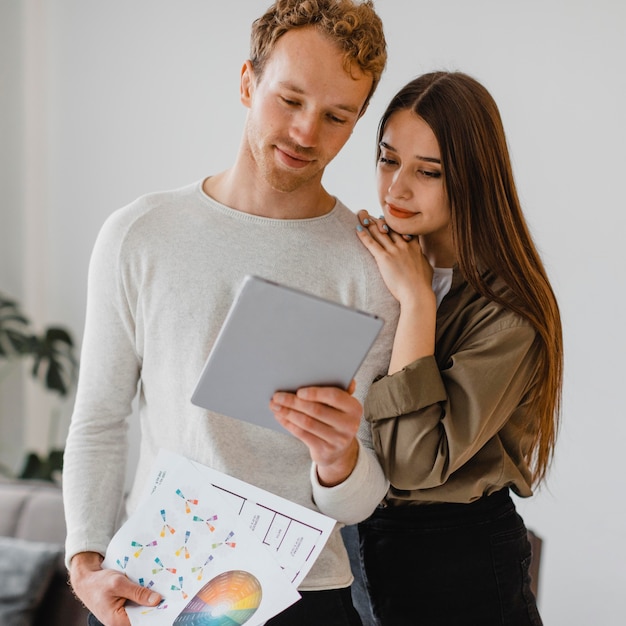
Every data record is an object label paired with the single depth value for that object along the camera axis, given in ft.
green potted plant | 9.49
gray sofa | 7.11
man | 3.91
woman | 4.34
